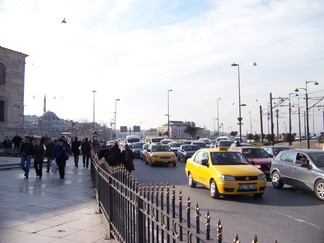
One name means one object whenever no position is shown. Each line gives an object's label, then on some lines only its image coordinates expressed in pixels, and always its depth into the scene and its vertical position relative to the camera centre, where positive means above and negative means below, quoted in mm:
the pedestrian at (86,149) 21266 -672
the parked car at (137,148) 33812 -1040
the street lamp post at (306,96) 37281 +4066
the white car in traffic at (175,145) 36094 -878
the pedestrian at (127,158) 13766 -807
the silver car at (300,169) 11297 -1166
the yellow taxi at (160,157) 24547 -1371
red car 16250 -988
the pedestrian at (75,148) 22094 -631
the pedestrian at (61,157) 15820 -846
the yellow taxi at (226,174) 10953 -1188
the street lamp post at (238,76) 42562 +7563
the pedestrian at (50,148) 18172 -509
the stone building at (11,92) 43625 +5853
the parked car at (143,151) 29847 -1201
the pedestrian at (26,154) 15812 -701
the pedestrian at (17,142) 32812 -335
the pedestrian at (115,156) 13609 -710
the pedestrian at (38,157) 16078 -847
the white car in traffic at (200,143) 37344 -683
